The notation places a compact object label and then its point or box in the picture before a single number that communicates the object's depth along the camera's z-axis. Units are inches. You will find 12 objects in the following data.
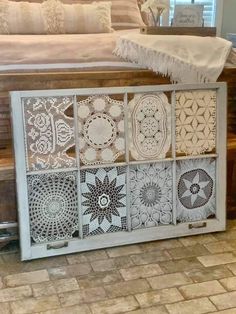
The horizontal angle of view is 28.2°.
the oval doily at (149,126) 93.2
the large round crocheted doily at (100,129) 90.2
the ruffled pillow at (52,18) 123.0
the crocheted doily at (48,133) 87.5
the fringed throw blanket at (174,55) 97.3
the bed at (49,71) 92.8
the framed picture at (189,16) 114.9
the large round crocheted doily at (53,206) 89.4
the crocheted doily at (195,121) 96.1
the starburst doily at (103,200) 91.8
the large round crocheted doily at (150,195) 95.0
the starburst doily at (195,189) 98.3
